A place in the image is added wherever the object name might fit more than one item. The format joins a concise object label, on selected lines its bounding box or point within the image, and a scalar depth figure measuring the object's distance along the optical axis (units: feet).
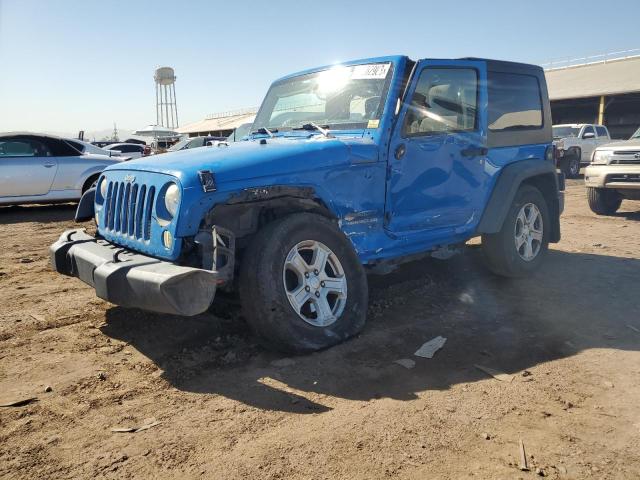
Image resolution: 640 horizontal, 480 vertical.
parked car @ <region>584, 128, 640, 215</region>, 28.78
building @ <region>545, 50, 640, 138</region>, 86.41
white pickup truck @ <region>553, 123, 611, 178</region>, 57.82
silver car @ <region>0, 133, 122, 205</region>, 32.58
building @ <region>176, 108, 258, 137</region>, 164.99
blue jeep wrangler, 10.73
